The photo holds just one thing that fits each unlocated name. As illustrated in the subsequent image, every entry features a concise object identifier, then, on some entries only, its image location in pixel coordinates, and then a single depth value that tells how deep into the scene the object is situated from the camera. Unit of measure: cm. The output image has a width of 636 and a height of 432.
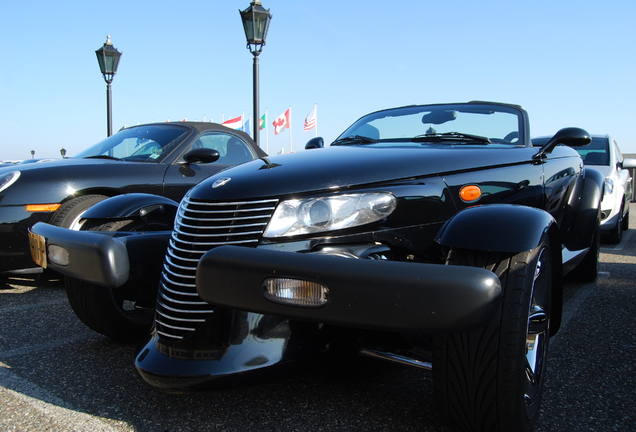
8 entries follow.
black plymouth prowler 155
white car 692
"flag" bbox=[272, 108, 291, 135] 3294
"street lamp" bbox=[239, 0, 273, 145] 870
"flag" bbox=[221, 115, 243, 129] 3325
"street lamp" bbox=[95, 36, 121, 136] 1138
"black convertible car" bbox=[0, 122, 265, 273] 411
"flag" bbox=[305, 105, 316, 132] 3090
